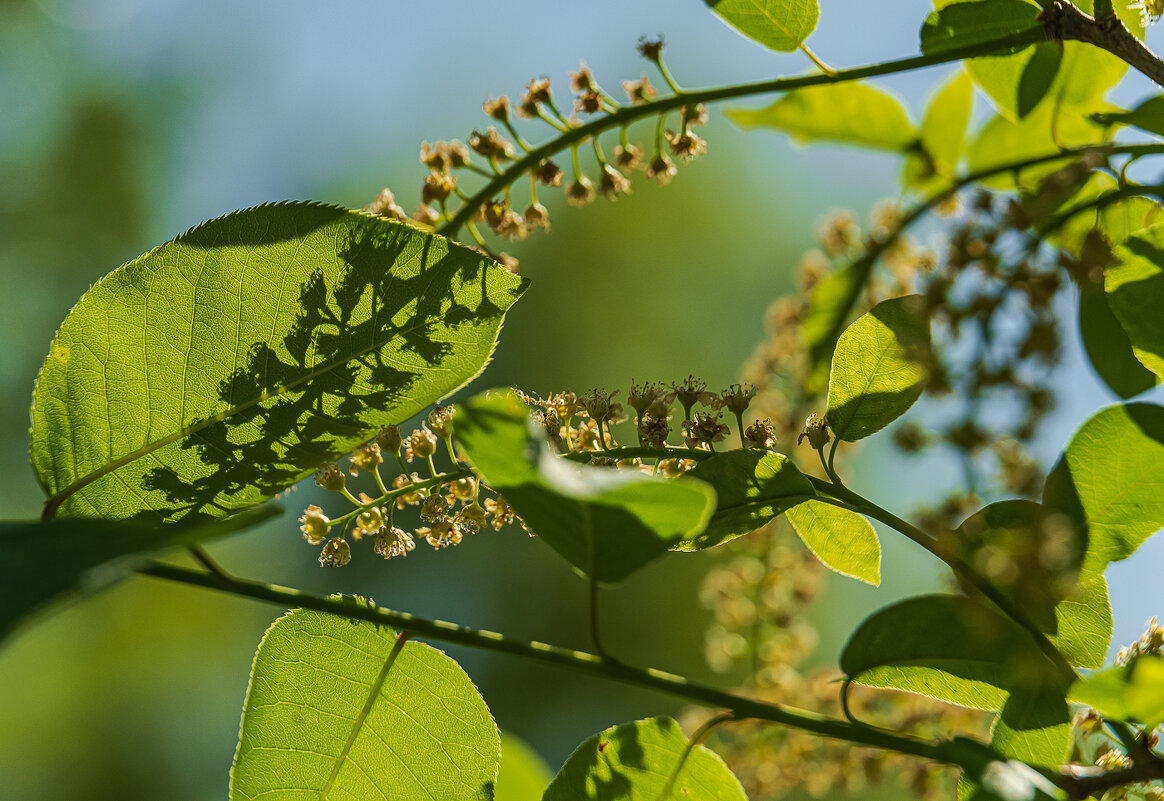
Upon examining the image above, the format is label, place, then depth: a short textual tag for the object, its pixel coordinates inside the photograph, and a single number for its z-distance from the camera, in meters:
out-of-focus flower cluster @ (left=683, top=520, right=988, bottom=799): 0.57
